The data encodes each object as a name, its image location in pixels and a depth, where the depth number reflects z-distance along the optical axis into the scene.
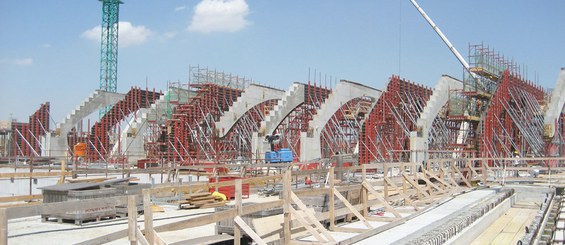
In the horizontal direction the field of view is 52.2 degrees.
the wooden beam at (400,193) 13.60
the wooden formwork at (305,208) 6.33
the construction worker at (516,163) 28.71
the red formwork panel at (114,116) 44.12
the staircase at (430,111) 34.81
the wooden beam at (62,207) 5.54
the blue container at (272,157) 26.97
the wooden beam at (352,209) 10.93
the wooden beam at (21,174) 14.29
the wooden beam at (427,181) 16.35
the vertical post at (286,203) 9.03
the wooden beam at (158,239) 6.67
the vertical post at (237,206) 8.11
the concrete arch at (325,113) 34.06
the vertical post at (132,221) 6.41
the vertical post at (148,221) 6.64
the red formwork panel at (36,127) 47.69
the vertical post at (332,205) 10.93
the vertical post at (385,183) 13.63
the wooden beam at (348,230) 11.01
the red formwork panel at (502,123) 36.44
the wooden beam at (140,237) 6.40
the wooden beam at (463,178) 20.39
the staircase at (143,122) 40.06
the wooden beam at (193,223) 6.97
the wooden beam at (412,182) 15.02
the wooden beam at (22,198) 13.19
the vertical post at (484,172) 22.92
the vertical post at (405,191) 14.53
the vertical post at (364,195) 12.48
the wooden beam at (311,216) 9.19
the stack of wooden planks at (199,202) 15.92
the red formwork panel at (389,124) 38.03
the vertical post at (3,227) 5.29
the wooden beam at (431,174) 17.06
